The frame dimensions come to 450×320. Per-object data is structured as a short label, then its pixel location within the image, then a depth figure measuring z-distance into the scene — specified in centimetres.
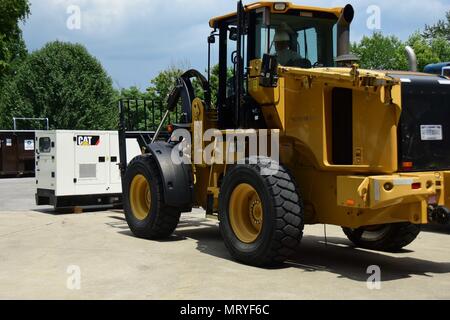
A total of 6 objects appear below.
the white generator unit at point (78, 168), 1381
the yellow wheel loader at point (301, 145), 666
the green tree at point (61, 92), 4209
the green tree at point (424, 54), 4275
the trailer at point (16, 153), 2737
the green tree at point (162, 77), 2489
